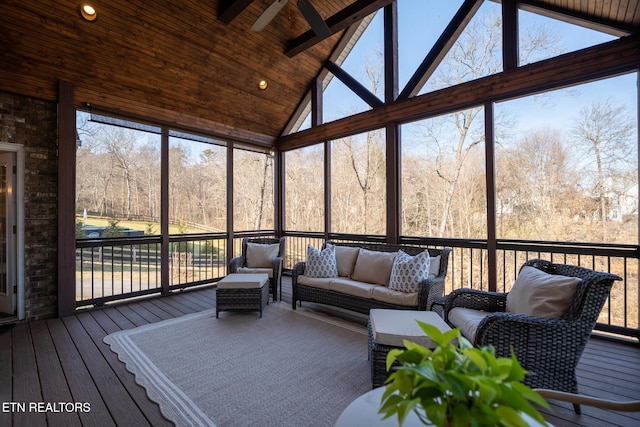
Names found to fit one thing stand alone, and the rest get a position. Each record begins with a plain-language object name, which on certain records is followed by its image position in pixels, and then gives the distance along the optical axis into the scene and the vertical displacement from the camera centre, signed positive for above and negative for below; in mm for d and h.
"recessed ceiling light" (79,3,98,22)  3416 +2462
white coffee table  1152 -840
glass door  3658 -202
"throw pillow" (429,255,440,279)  3475 -611
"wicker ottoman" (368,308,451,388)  2119 -886
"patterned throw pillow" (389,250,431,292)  3199 -643
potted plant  760 -484
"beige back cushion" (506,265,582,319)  2057 -598
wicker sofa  3125 -859
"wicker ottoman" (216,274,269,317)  3727 -1016
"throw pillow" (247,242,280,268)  4684 -614
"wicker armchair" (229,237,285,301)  4438 -806
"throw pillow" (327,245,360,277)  4082 -620
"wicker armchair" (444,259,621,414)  1939 -827
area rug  1952 -1299
